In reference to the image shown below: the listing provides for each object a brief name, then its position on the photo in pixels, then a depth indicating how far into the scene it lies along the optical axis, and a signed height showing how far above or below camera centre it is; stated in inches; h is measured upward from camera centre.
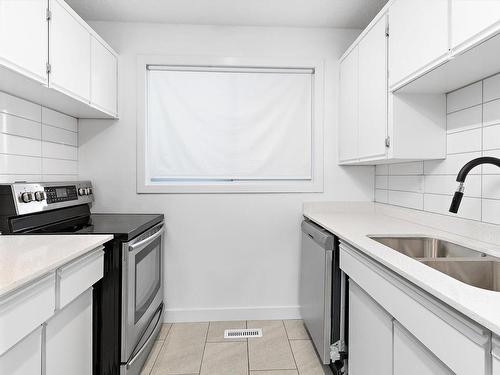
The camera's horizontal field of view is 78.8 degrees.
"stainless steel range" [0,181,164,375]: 62.0 -17.3
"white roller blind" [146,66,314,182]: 98.3 +20.9
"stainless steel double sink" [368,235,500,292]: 45.4 -12.2
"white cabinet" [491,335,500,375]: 24.9 -13.8
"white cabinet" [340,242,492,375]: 27.7 -16.5
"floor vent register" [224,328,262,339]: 87.1 -42.7
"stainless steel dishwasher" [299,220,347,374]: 67.3 -26.5
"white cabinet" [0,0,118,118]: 50.9 +25.8
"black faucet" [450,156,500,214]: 47.2 +2.8
